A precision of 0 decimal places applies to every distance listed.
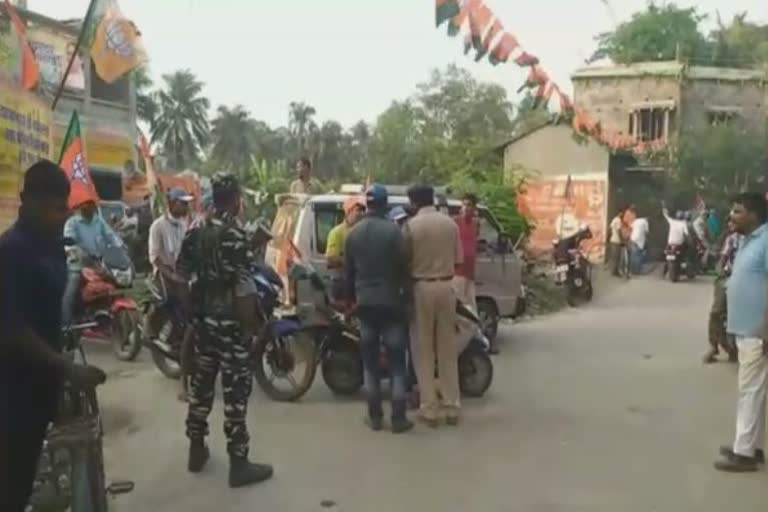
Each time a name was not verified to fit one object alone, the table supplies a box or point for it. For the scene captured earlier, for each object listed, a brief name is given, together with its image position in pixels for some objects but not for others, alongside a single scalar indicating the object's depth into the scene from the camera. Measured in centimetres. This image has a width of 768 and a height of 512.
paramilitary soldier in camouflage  604
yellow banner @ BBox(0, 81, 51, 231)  615
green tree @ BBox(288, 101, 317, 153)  6372
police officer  758
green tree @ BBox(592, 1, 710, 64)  4828
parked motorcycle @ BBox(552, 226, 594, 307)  1750
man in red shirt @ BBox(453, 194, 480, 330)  1061
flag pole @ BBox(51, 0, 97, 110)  746
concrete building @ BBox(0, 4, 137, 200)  2612
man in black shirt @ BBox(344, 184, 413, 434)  744
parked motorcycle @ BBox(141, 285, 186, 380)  903
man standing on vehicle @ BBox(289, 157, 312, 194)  1226
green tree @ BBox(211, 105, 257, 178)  6762
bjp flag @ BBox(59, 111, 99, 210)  780
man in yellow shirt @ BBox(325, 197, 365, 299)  910
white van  1039
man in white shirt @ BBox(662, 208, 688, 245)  2195
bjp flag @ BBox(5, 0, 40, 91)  712
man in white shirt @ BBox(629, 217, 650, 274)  2312
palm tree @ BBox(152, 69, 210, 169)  6100
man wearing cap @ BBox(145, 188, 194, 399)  895
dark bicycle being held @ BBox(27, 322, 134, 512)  449
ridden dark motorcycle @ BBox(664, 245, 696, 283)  2222
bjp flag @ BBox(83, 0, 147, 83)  778
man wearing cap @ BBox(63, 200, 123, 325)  942
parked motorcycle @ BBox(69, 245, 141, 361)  930
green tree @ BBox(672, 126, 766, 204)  2691
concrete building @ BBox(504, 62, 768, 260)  2778
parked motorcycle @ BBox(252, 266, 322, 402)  821
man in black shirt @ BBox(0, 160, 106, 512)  361
